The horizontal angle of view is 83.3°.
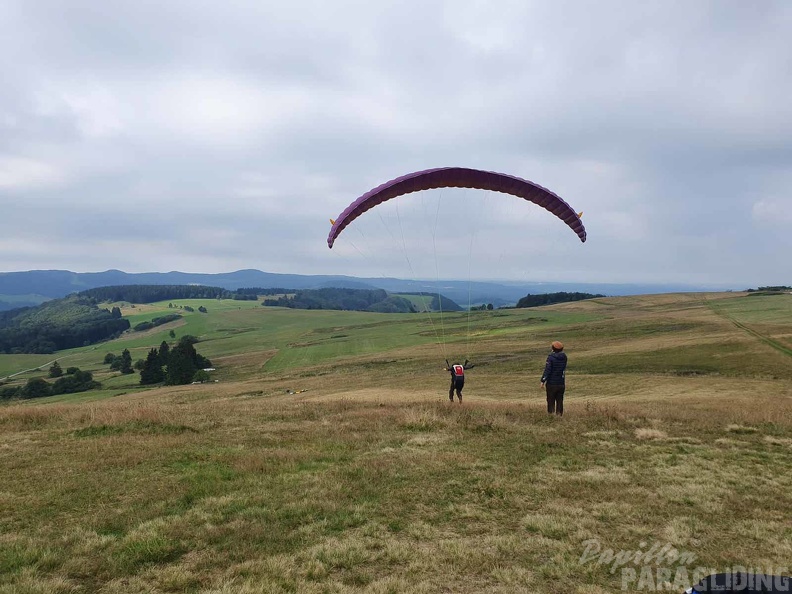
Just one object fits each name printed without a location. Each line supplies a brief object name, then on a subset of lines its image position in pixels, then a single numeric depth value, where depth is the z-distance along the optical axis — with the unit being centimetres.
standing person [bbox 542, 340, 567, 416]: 1542
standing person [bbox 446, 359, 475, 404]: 1806
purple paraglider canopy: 1680
